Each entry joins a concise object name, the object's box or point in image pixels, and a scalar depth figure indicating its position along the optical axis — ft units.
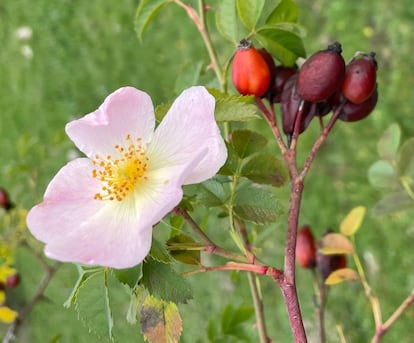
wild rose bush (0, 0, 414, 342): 1.23
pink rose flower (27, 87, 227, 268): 1.17
